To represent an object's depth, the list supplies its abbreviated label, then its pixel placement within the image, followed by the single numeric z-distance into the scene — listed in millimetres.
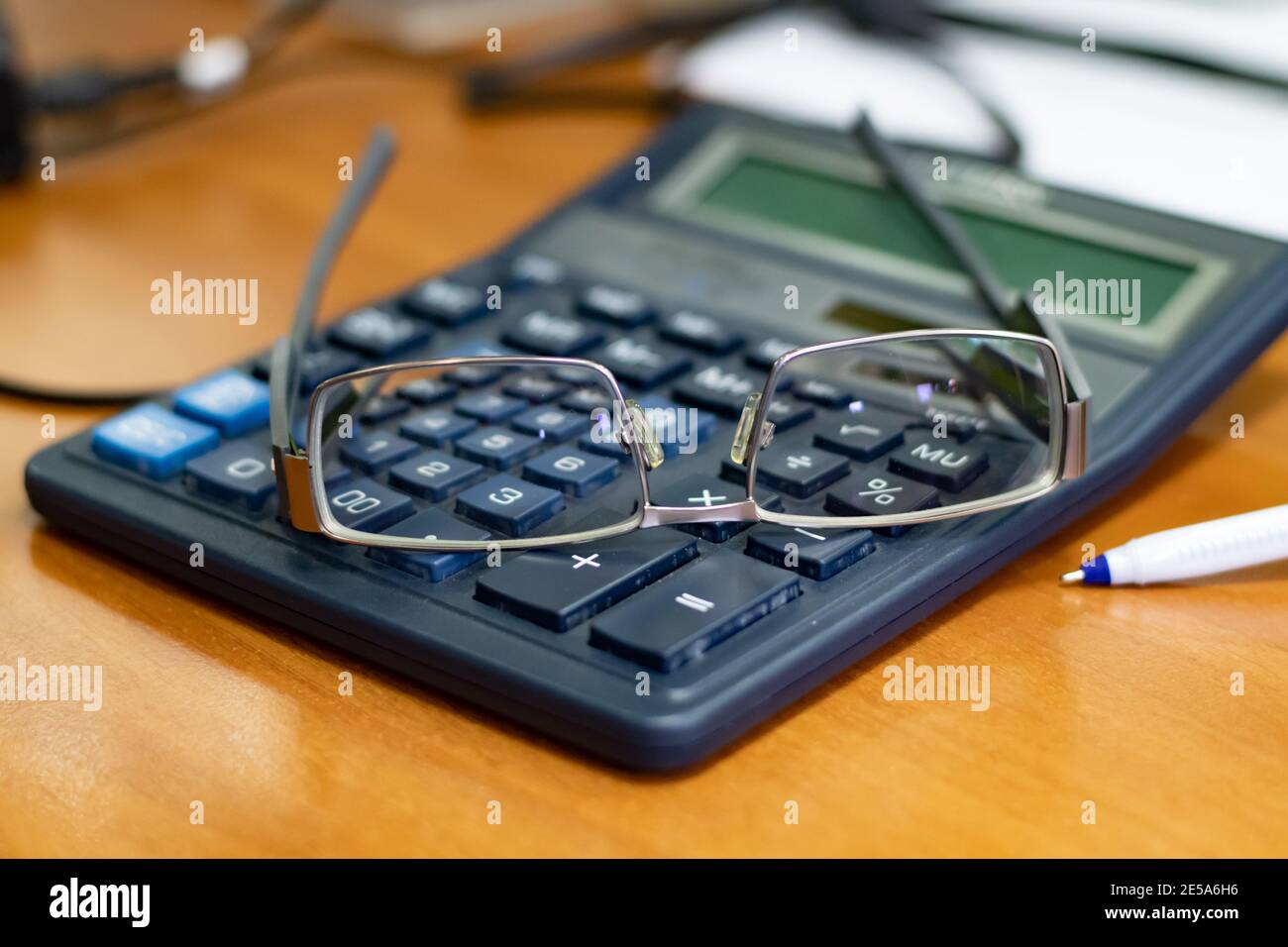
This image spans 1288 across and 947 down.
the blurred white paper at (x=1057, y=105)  561
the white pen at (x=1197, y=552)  415
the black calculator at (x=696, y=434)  359
